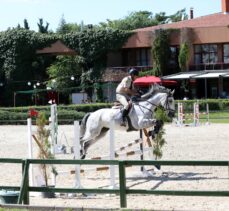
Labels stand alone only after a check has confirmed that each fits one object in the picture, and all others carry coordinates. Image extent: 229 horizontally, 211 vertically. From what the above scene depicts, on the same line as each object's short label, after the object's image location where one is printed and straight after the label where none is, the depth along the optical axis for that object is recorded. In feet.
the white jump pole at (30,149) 44.55
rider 54.65
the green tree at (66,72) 220.02
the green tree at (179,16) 427.33
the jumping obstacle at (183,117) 120.06
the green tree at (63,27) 379.63
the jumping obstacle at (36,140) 44.55
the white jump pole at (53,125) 50.05
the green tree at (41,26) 314.76
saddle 54.80
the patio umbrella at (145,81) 156.76
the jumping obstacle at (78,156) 45.14
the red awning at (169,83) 196.34
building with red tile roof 211.00
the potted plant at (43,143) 44.21
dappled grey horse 54.65
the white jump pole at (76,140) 45.65
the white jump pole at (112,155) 45.82
